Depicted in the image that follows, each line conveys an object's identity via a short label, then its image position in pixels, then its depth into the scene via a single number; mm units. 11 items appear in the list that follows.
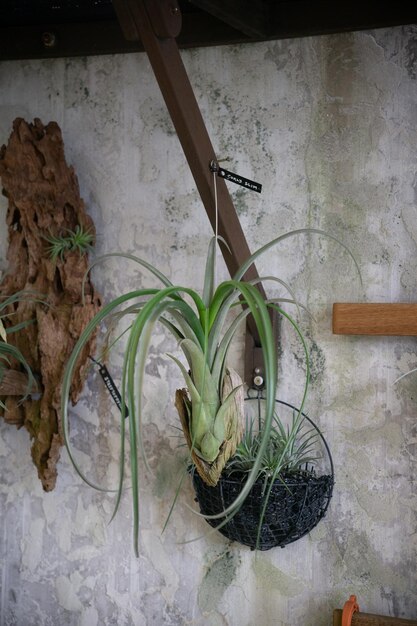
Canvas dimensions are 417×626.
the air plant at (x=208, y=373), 1768
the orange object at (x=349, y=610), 2102
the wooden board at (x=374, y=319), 2115
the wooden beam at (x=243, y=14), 2105
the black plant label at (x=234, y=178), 2045
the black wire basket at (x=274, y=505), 2064
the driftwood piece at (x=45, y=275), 2475
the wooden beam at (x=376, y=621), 2109
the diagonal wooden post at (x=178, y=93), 1876
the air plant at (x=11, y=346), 2311
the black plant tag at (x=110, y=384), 2434
